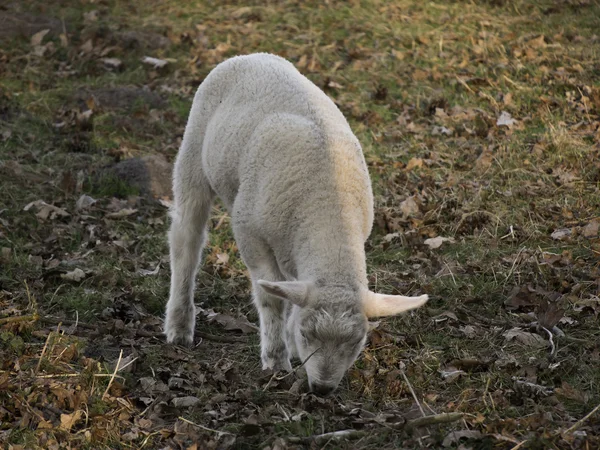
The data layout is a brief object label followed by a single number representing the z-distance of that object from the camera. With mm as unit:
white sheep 10336
